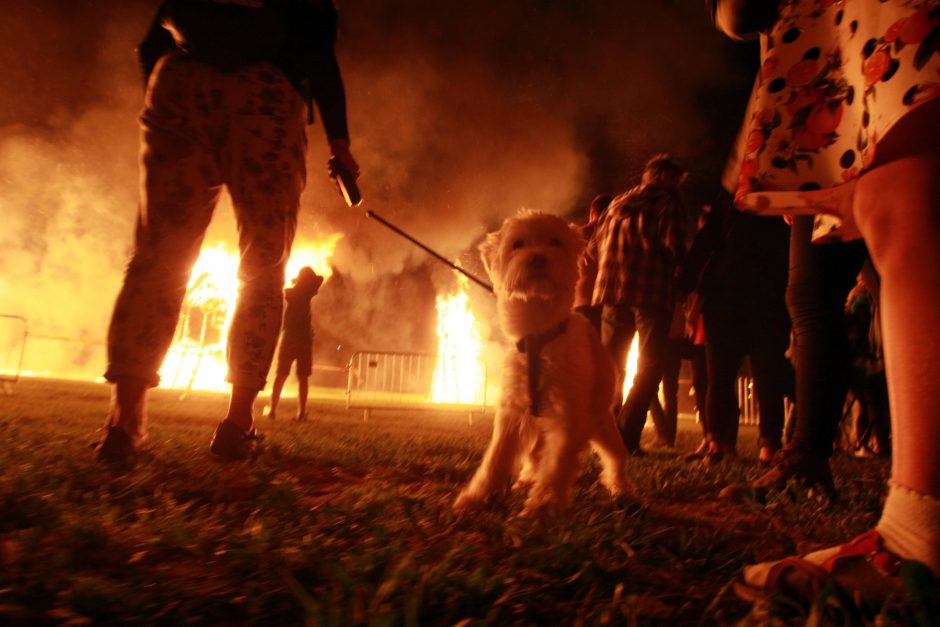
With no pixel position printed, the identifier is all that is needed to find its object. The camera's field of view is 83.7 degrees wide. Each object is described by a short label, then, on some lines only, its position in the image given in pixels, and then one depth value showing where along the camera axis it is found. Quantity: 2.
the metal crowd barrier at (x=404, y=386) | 11.21
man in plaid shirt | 4.02
